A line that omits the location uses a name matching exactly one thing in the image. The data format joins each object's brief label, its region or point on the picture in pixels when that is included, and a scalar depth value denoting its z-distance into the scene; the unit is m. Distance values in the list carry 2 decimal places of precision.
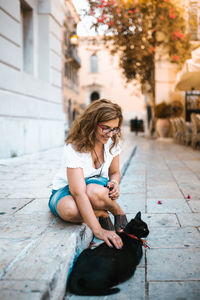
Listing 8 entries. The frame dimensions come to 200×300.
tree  11.76
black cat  1.76
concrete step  1.49
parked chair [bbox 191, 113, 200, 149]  8.86
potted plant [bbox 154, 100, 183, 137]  15.18
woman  2.23
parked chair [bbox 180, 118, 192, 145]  10.49
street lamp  13.48
